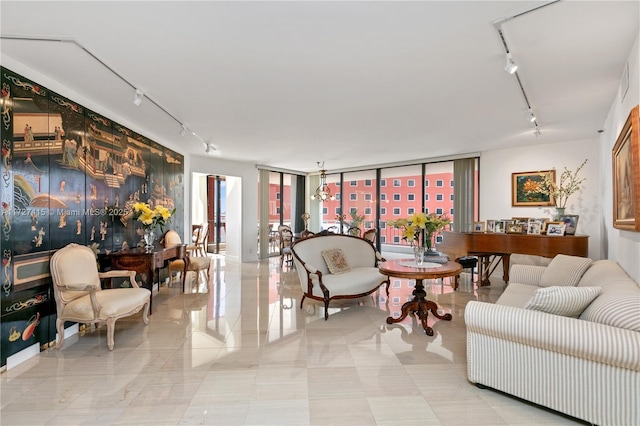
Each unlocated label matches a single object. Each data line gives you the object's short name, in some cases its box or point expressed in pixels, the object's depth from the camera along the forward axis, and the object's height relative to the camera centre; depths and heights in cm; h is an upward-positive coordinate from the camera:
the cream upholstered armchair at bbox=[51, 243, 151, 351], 308 -84
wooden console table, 412 -58
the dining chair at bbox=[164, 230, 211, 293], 563 -83
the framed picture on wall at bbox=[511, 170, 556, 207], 616 +55
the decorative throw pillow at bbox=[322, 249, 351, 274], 472 -68
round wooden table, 363 -69
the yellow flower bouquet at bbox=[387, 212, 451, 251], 411 -11
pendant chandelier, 834 +66
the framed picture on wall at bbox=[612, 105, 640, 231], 243 +36
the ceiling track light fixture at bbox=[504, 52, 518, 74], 265 +129
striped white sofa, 183 -88
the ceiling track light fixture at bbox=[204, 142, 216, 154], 625 +146
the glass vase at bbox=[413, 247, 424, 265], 413 -50
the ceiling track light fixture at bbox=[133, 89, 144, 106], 348 +138
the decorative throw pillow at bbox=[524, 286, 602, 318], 216 -60
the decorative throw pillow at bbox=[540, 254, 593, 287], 335 -62
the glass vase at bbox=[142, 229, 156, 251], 476 -32
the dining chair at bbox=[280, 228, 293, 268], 780 -60
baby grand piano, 455 -48
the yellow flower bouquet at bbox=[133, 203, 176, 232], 475 +4
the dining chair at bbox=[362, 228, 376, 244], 682 -38
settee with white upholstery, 421 -77
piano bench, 582 -85
